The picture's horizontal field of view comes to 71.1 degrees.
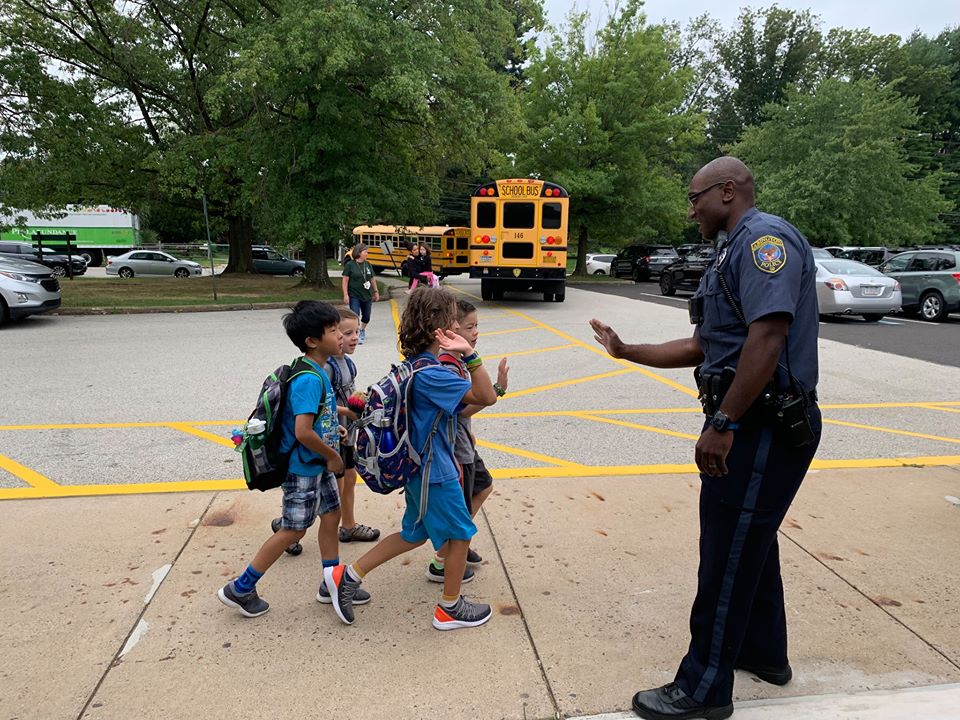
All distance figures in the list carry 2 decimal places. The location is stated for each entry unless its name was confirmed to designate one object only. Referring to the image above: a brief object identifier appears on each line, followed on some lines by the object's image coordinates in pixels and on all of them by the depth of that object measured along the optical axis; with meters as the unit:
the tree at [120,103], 17.20
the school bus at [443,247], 32.44
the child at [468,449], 2.93
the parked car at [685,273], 20.58
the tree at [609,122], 27.12
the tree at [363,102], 14.62
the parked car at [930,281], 14.90
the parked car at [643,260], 28.59
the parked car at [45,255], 26.80
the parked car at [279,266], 32.22
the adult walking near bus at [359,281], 11.41
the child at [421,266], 15.44
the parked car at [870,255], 20.56
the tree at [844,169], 28.86
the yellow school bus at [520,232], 17.23
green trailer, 40.00
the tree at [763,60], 55.53
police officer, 2.04
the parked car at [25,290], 11.94
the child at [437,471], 2.66
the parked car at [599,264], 36.28
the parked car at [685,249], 27.93
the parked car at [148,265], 30.56
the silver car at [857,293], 14.07
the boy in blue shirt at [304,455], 2.84
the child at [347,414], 3.28
